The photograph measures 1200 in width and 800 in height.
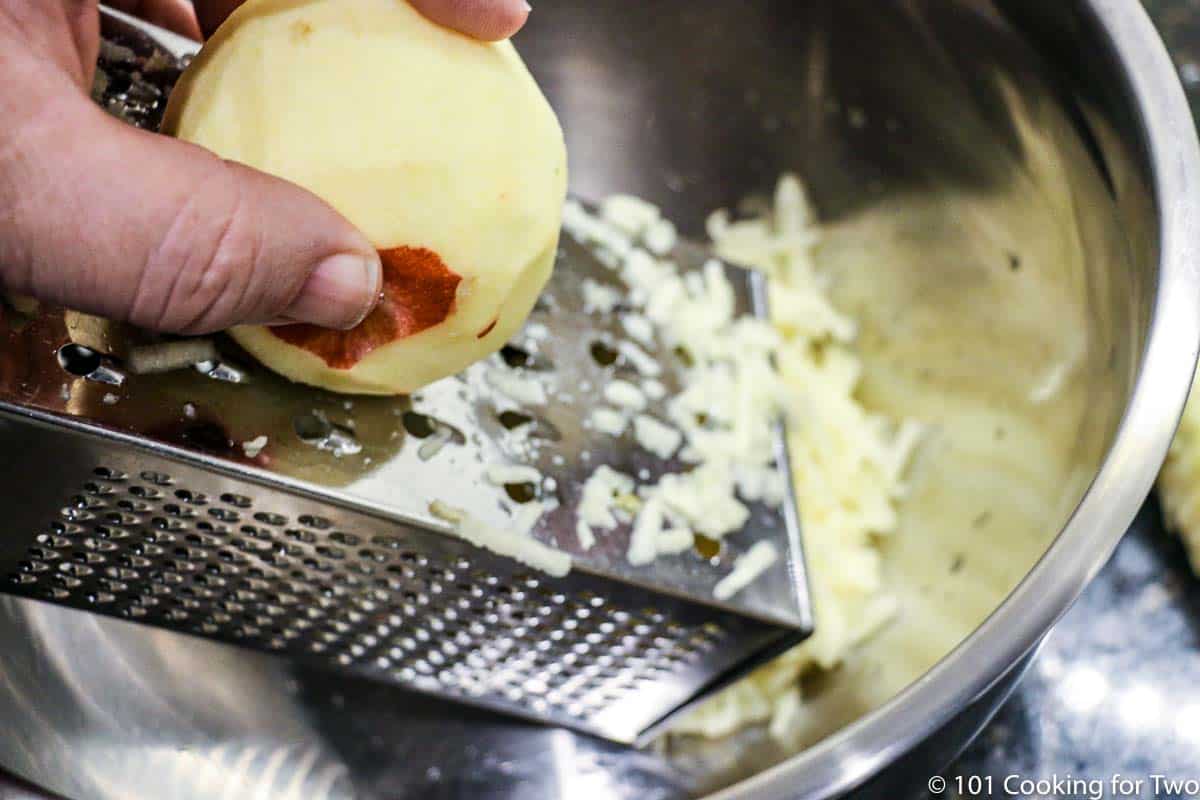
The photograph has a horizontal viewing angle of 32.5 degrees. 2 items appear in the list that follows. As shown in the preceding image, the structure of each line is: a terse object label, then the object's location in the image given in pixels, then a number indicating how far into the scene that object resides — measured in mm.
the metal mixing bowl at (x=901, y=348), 338
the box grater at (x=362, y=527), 335
